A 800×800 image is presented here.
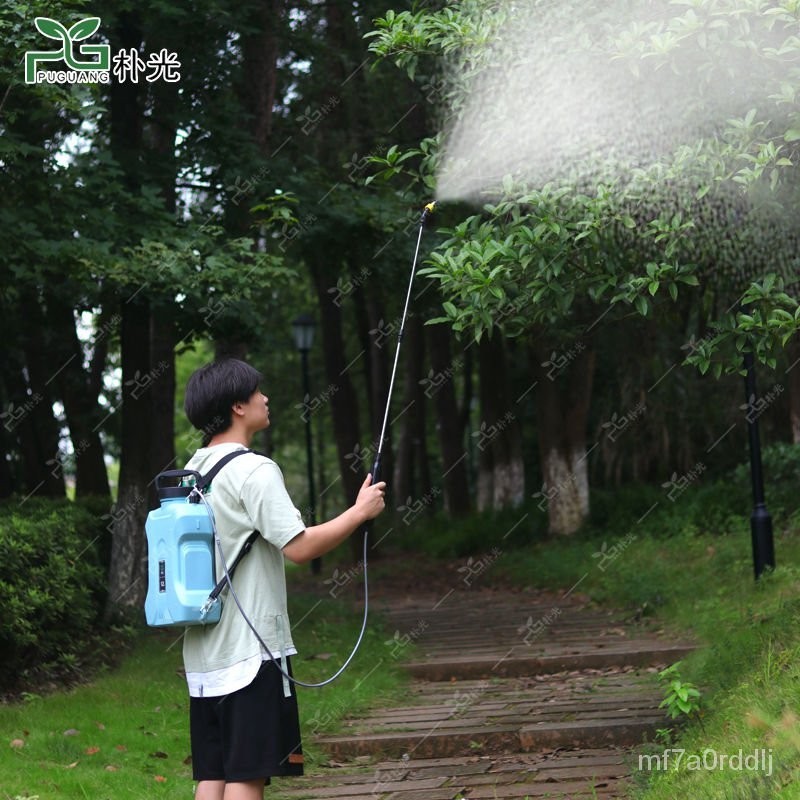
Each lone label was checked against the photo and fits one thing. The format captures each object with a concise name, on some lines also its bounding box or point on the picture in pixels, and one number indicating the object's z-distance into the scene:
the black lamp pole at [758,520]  10.80
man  4.23
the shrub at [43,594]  8.52
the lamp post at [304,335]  22.44
